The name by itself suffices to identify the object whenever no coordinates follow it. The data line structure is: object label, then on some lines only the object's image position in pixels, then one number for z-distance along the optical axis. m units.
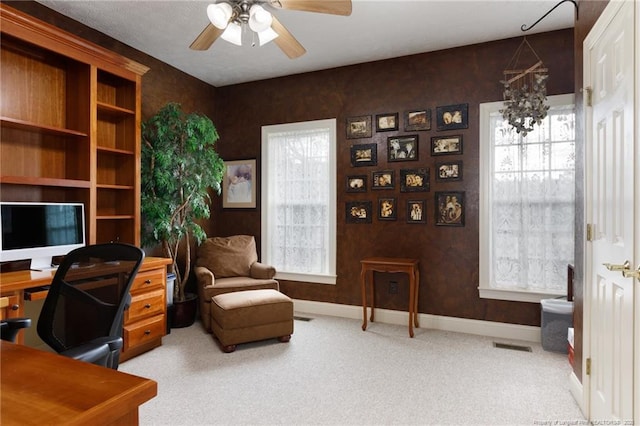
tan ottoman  3.15
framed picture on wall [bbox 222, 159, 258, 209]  4.78
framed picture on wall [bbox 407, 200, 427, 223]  3.91
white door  1.60
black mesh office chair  1.57
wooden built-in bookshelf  2.71
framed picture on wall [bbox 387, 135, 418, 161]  3.95
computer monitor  2.52
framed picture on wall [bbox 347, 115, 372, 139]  4.18
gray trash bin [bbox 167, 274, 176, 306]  3.68
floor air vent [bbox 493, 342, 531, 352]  3.25
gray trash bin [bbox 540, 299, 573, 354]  3.12
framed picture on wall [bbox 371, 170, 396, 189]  4.06
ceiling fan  2.07
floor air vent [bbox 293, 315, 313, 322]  4.17
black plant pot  3.77
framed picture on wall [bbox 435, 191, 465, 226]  3.74
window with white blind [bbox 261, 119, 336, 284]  4.38
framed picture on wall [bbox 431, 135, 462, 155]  3.75
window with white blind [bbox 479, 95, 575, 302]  3.38
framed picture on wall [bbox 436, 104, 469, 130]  3.73
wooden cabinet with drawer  2.97
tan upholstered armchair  3.73
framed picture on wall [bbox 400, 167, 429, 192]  3.90
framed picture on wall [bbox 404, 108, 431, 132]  3.90
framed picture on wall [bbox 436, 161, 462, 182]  3.74
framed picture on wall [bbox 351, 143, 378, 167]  4.15
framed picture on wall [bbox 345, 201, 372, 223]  4.18
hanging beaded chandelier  2.94
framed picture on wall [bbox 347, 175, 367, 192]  4.20
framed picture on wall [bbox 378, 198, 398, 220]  4.05
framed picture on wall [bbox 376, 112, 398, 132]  4.05
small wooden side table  3.56
